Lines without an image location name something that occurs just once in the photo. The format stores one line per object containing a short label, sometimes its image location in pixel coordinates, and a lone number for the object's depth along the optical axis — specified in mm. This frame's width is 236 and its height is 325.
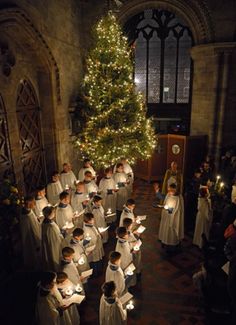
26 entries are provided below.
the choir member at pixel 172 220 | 7426
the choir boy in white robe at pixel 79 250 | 5734
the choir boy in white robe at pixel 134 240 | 6203
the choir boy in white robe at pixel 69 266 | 5137
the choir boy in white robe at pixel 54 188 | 8688
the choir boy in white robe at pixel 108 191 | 9109
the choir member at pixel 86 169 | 10070
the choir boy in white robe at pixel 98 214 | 7508
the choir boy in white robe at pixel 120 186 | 9781
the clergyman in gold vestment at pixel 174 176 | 8820
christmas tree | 9742
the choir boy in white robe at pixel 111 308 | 4410
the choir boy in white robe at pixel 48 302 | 4309
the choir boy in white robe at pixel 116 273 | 5074
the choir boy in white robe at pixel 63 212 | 7148
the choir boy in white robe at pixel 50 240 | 6281
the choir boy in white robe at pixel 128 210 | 7012
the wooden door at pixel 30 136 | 8656
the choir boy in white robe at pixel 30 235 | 6797
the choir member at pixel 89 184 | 8781
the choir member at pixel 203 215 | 7490
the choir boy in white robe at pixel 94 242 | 6489
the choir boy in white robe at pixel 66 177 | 9445
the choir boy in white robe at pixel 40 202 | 7453
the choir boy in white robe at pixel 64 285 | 4695
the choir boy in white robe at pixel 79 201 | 7887
